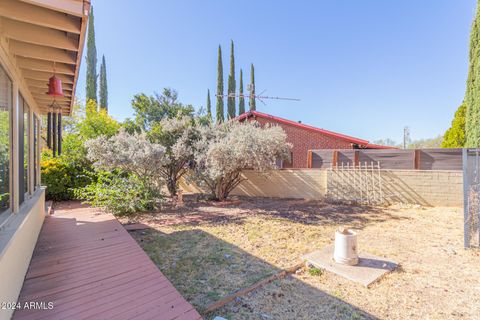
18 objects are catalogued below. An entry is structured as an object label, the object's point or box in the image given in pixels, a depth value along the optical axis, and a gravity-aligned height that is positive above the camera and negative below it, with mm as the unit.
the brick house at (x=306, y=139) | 12414 +1164
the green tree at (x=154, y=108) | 18750 +4592
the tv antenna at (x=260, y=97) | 14873 +4322
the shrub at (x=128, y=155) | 6672 +157
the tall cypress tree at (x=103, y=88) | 24297 +8103
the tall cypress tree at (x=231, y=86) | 27562 +9308
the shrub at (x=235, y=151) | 7527 +317
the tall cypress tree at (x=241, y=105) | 27850 +6959
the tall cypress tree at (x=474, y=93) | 9359 +2993
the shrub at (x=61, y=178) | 8281 -664
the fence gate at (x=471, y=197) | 4219 -752
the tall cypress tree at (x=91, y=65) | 22391 +10004
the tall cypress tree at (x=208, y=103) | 32606 +8468
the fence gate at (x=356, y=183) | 8398 -949
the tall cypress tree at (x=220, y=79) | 27703 +10210
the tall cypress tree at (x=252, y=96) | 14686 +4374
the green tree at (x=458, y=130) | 13602 +1822
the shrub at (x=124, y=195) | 6371 -1067
